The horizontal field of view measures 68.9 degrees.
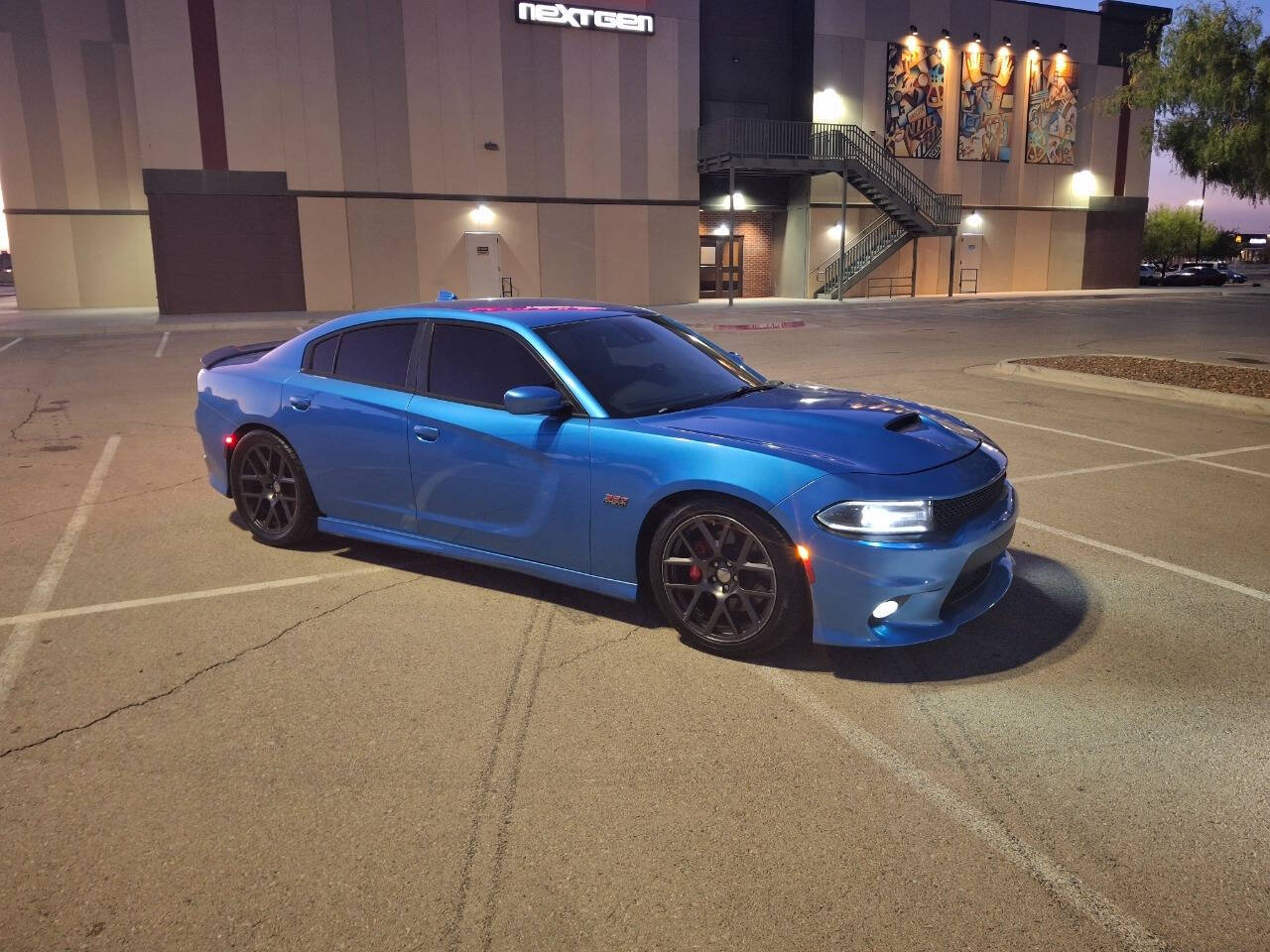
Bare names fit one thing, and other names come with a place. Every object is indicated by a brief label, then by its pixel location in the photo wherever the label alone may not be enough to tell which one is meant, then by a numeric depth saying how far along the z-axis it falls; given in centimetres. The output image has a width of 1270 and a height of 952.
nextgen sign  3026
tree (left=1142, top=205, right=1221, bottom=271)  7950
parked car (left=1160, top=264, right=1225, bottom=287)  5006
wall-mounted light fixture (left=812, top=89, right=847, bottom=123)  3615
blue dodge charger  385
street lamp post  7326
